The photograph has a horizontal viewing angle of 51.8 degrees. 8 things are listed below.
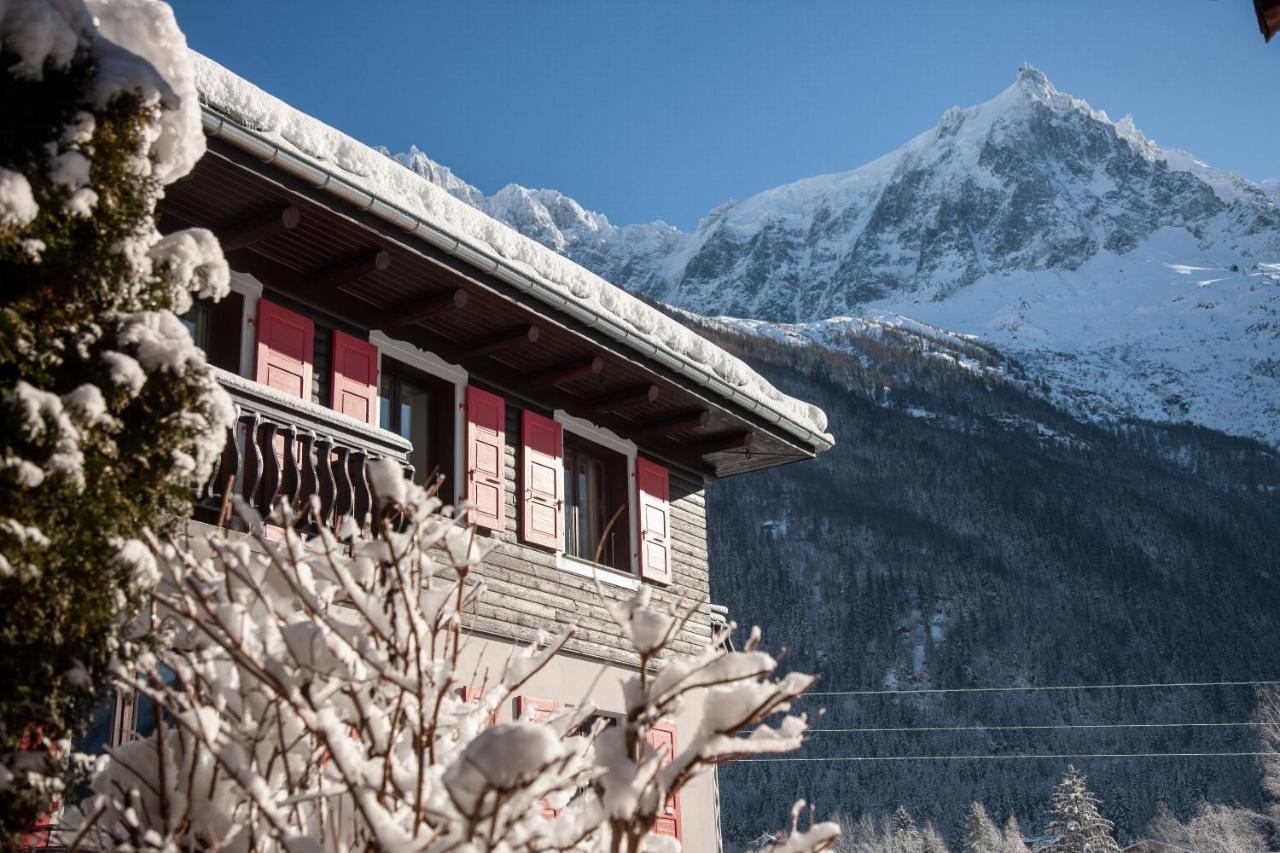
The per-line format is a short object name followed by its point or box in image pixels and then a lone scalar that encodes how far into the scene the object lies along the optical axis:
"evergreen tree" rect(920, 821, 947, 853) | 68.34
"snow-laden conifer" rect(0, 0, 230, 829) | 3.32
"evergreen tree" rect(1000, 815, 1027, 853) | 63.34
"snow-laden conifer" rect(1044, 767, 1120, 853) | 47.31
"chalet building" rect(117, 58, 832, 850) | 7.22
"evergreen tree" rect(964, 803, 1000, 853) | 57.41
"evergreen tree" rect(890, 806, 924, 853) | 71.94
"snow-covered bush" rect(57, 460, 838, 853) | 2.71
